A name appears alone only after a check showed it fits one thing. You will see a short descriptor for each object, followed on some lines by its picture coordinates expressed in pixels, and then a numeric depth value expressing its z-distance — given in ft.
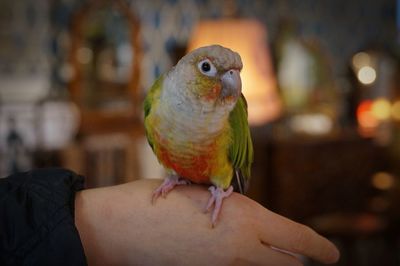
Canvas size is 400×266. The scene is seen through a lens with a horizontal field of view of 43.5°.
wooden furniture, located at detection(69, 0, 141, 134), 5.32
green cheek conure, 1.22
